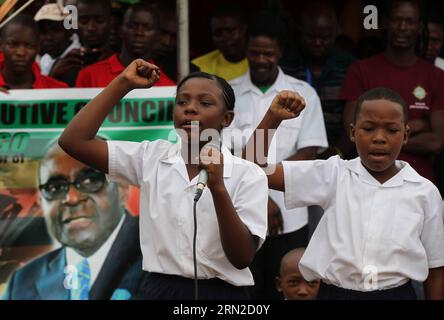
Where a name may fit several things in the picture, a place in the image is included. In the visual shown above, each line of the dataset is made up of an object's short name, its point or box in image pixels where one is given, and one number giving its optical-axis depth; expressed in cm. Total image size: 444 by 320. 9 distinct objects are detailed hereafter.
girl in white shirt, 796
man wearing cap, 1174
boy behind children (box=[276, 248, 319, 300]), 1033
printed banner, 1108
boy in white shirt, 823
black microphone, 703
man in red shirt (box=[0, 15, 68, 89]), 1110
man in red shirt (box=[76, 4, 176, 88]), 1126
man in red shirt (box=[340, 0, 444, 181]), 1105
